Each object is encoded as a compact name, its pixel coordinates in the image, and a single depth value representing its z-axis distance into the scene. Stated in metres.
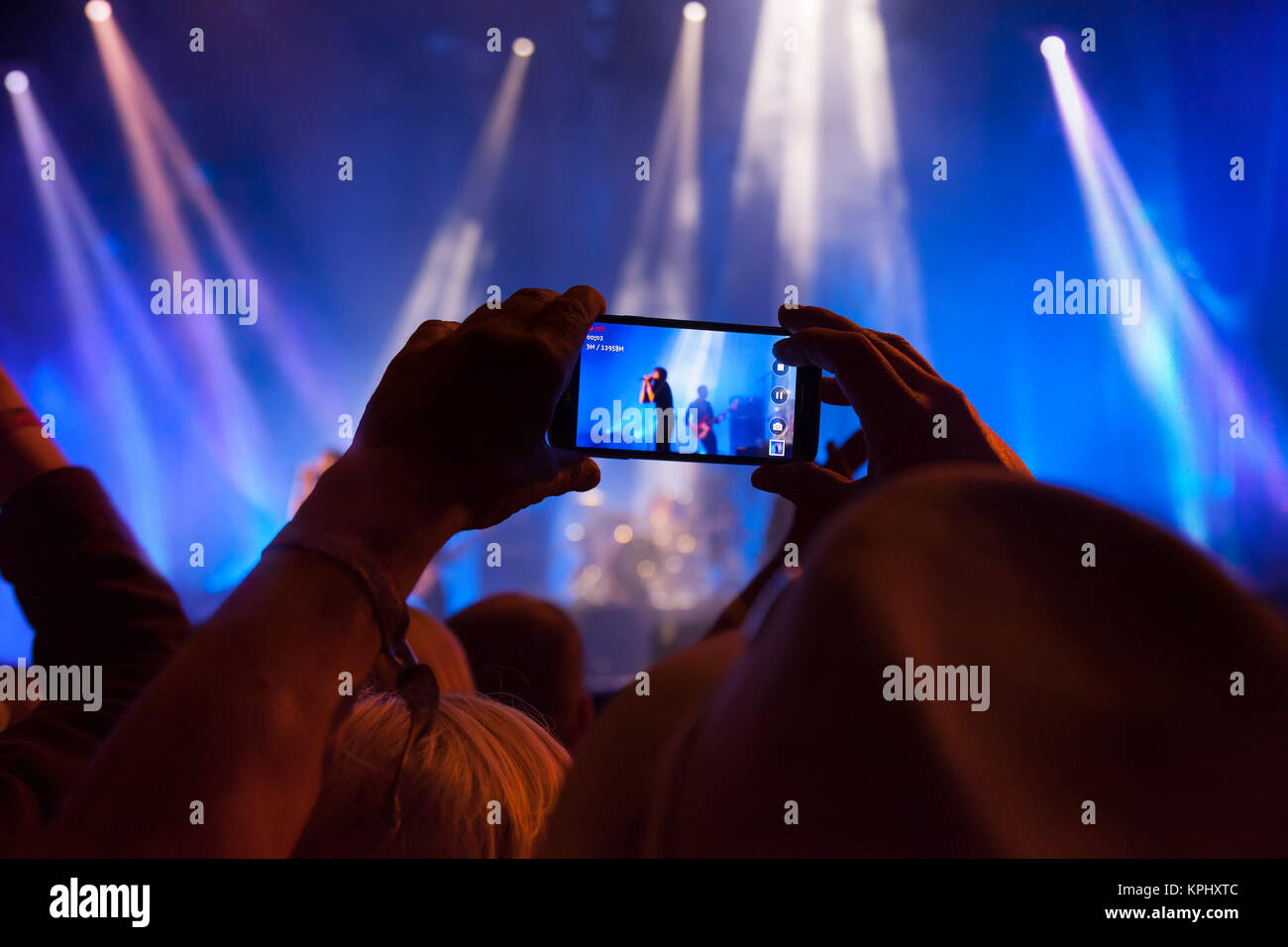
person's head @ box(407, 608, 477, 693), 0.75
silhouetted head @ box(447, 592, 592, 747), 0.90
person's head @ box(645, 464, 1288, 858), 0.26
